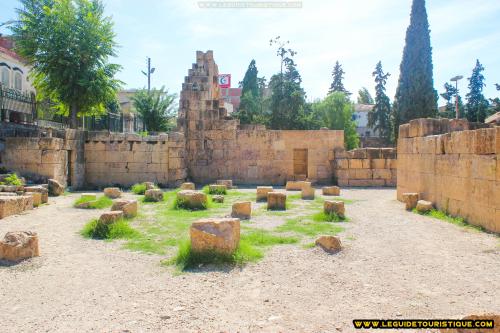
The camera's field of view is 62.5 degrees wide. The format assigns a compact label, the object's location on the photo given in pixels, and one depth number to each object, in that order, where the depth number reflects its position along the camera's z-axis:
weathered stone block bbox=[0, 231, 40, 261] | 5.54
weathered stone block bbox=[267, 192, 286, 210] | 10.05
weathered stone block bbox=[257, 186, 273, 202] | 11.89
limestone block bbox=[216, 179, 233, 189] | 15.00
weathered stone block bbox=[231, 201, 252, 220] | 8.80
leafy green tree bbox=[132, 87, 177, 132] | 27.80
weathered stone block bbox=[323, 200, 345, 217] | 8.78
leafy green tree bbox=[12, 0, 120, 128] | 17.22
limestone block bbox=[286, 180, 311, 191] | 14.89
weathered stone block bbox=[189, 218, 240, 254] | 5.49
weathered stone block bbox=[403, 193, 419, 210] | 10.19
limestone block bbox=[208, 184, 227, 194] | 12.88
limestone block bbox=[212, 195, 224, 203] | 11.15
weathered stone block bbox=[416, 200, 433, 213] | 9.66
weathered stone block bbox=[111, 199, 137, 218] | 8.66
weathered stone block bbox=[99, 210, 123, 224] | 7.36
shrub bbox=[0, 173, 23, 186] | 11.69
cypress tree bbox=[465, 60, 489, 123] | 42.44
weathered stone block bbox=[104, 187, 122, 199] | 12.33
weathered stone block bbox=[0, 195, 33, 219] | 8.70
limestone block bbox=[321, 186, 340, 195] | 13.51
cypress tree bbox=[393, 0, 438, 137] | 35.12
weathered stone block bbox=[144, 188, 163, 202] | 11.41
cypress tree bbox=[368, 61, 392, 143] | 51.50
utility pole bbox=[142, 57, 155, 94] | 38.88
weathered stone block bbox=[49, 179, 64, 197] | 12.78
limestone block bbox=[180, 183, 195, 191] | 14.00
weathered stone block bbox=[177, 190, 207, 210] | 9.84
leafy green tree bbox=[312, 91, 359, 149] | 47.47
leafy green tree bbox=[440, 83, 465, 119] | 43.91
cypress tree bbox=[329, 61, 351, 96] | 65.88
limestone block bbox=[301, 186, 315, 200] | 12.35
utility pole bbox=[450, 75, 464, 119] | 23.94
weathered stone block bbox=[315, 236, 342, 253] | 6.05
